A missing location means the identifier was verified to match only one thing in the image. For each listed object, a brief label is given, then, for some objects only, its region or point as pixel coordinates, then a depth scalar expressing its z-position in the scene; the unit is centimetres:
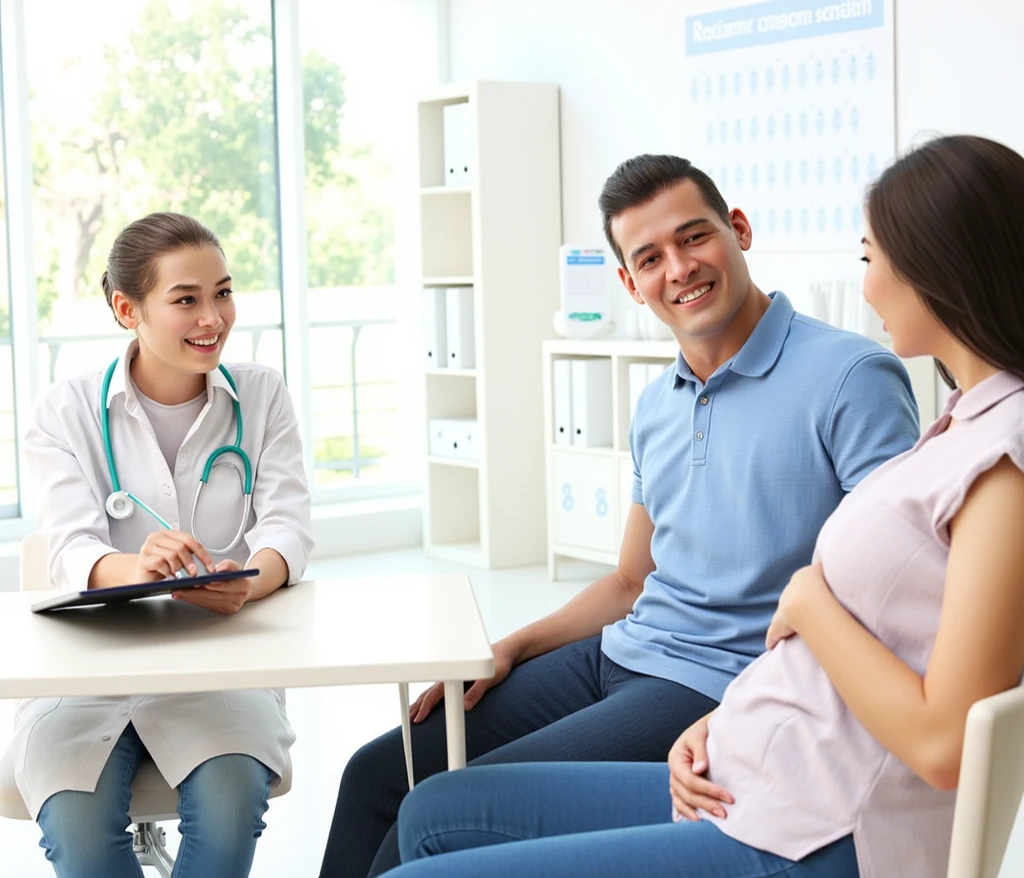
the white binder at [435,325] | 534
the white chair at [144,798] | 180
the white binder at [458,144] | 513
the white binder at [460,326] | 526
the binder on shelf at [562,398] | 486
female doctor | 174
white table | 142
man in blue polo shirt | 168
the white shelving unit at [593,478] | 468
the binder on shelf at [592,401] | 480
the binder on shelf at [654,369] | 455
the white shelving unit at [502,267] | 514
